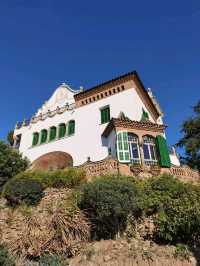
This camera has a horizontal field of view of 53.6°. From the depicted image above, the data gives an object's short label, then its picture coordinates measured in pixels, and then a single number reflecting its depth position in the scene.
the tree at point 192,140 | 18.40
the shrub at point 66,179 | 12.68
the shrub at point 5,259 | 8.10
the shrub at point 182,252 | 8.88
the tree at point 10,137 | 23.46
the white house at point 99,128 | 15.58
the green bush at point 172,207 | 9.54
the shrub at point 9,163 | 14.61
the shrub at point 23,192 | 11.50
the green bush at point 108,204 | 9.83
